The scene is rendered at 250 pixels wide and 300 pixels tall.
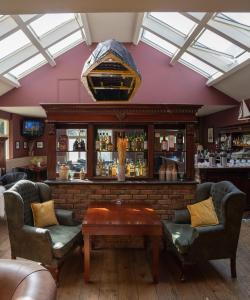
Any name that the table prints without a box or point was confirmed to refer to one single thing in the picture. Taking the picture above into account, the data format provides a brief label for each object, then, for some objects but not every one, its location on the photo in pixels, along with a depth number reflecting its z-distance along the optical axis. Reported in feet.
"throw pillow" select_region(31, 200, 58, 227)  11.67
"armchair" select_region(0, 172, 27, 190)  19.48
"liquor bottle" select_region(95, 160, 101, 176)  14.40
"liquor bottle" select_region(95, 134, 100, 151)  14.35
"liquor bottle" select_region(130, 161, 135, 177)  14.46
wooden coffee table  10.10
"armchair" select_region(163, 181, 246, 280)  10.17
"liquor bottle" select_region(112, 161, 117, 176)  14.47
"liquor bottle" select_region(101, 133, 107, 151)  14.40
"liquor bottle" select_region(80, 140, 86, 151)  14.43
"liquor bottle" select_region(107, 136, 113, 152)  14.43
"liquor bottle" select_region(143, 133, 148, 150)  14.34
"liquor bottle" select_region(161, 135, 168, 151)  14.42
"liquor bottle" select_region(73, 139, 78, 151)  14.46
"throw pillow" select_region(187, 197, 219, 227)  11.32
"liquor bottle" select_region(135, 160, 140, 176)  14.49
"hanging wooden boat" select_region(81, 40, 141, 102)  9.27
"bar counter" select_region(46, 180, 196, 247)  13.65
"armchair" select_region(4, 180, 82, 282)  9.99
